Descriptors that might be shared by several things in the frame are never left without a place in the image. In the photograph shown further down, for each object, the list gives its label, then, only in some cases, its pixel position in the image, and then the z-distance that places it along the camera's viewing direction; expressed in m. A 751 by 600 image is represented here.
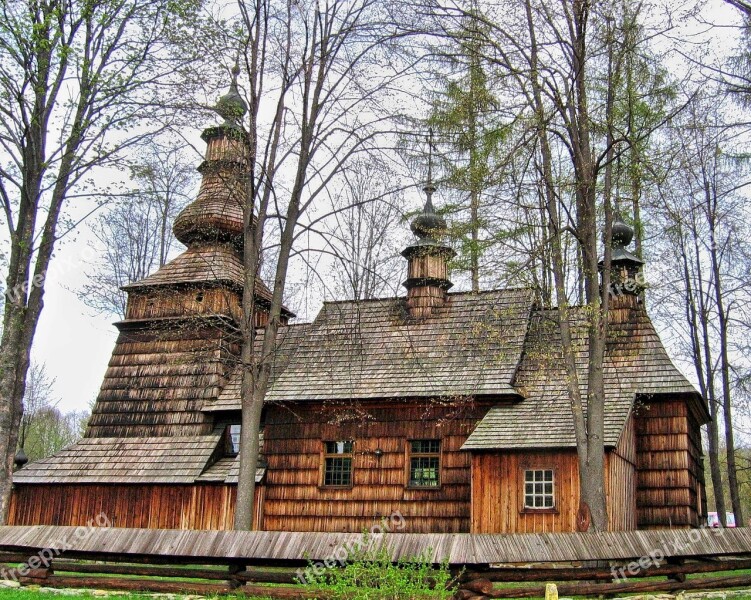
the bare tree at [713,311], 22.50
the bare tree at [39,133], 12.93
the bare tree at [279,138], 15.09
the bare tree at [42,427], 40.41
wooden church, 16.72
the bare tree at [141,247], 30.83
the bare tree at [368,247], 25.57
